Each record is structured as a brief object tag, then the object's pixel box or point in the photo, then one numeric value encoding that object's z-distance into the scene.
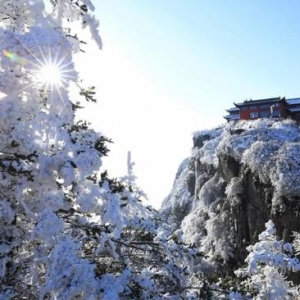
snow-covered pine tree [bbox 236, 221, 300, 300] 13.88
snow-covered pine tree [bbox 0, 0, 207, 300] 4.96
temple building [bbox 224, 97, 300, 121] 55.09
